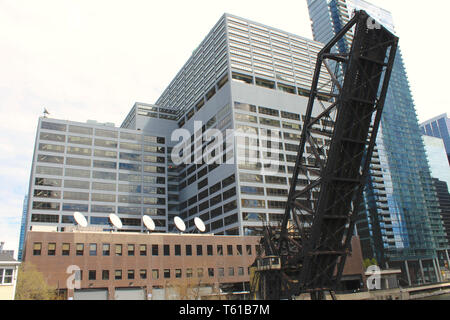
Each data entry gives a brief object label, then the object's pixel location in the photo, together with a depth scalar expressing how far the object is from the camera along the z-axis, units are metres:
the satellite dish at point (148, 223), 55.69
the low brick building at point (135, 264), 51.69
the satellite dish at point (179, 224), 58.83
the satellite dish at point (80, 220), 53.10
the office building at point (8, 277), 34.91
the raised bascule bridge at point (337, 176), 28.76
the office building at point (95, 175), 101.56
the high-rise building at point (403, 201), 135.12
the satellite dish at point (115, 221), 53.38
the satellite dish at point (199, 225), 60.53
